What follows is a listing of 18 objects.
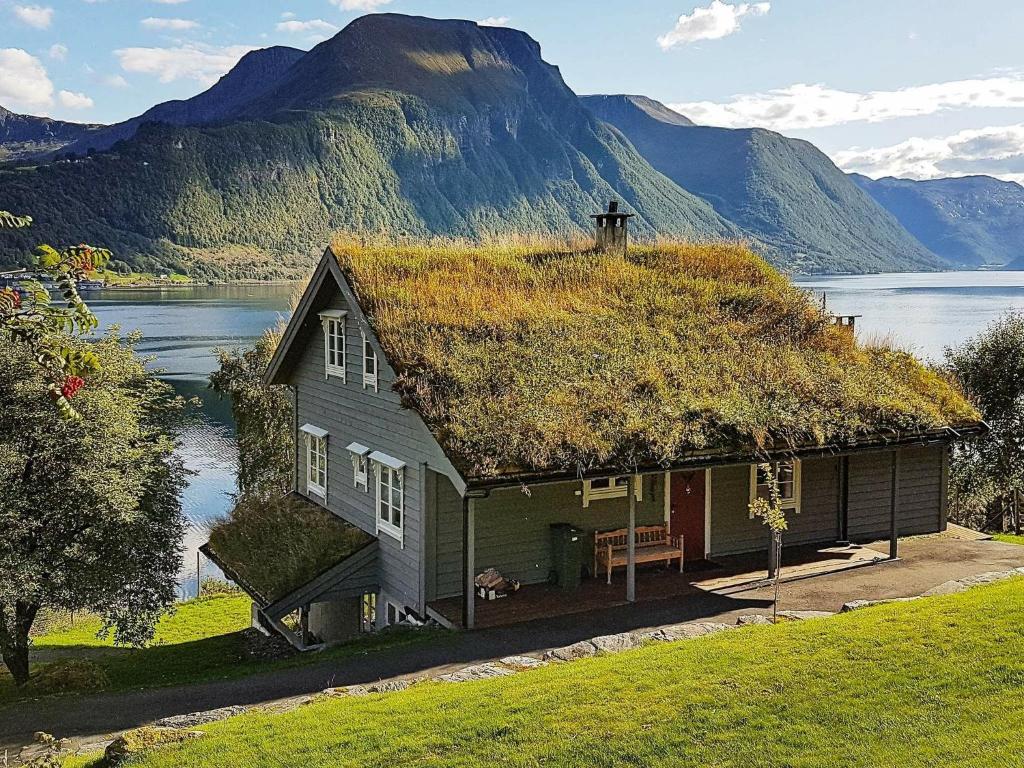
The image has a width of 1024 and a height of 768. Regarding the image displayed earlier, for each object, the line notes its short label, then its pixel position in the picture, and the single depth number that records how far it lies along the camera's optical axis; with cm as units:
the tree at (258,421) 3578
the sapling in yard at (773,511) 1325
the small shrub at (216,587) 3338
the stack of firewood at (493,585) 1595
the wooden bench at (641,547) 1684
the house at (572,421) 1519
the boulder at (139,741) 1005
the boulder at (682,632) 1333
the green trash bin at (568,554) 1628
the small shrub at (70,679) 1638
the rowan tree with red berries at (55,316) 439
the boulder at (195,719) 1133
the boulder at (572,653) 1272
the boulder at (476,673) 1209
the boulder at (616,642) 1297
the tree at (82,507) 1599
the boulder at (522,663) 1245
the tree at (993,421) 3012
